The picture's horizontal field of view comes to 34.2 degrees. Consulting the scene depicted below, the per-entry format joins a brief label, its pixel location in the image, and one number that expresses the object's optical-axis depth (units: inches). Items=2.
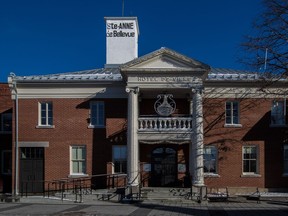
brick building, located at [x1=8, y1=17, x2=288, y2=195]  1141.1
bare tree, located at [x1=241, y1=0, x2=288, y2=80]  825.5
